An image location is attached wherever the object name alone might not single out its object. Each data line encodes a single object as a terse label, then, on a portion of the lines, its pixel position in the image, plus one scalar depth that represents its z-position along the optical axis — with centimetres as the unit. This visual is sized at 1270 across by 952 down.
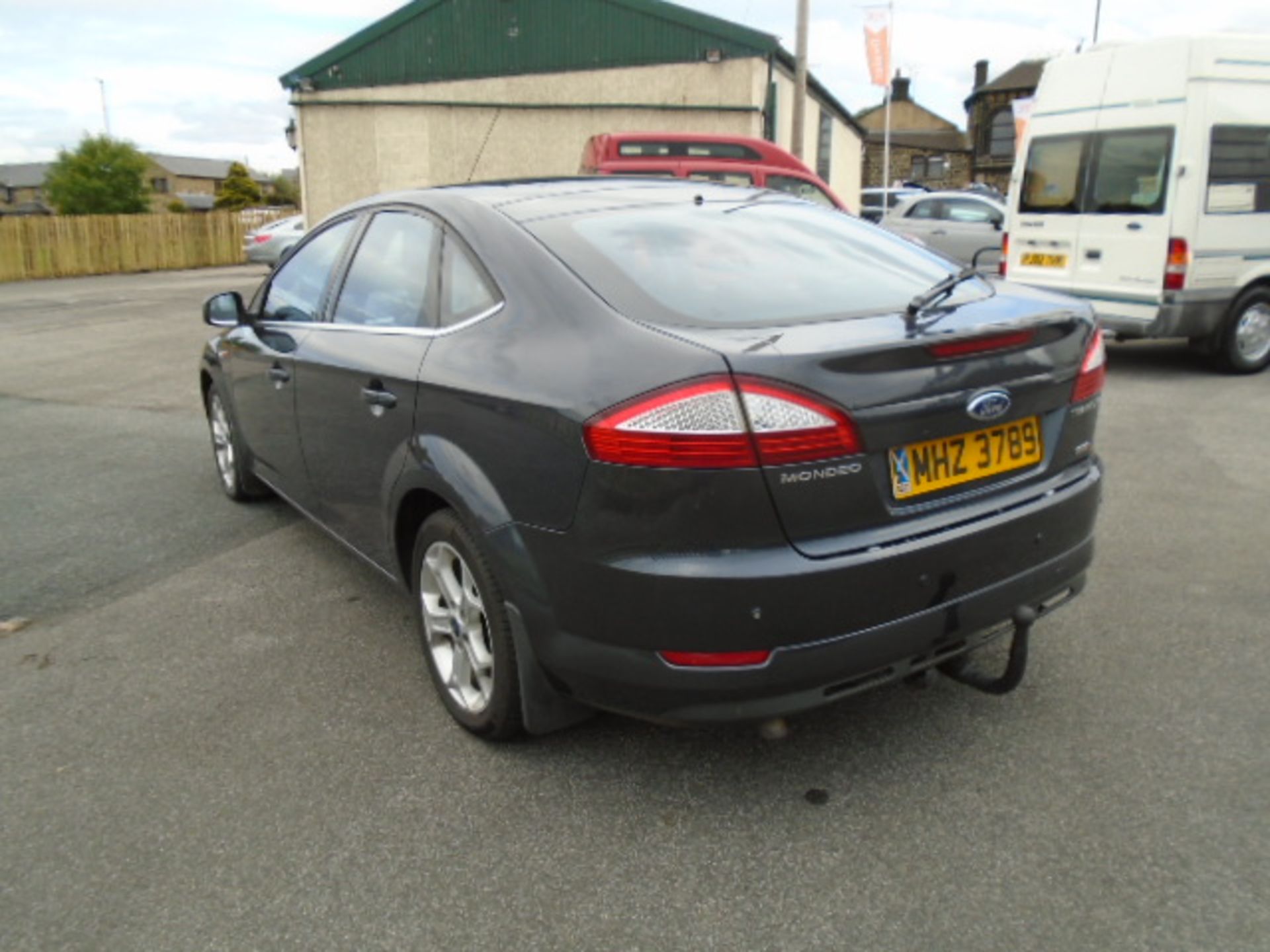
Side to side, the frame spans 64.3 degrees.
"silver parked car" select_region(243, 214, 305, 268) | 2134
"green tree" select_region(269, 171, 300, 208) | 9239
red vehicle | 1178
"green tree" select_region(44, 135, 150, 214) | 5441
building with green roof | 1894
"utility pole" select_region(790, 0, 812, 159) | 1741
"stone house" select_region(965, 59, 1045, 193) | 6234
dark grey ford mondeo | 227
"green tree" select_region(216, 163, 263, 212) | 7312
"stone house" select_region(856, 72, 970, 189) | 6025
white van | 836
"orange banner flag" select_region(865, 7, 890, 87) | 2658
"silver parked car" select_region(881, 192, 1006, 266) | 1530
